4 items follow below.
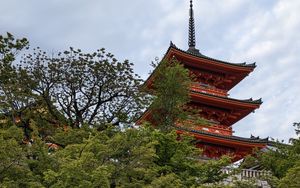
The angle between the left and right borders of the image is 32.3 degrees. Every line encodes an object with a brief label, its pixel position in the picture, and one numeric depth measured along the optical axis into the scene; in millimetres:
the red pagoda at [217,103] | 25812
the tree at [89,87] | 21688
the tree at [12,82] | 20172
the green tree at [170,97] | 19625
